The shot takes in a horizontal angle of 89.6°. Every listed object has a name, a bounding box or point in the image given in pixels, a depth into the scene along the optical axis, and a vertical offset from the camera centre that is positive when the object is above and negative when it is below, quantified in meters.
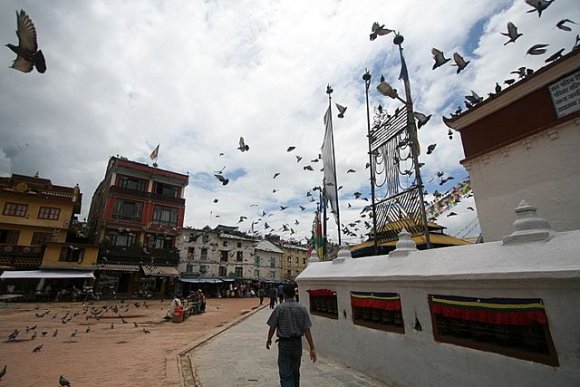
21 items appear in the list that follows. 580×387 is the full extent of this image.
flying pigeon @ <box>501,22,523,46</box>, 6.37 +5.26
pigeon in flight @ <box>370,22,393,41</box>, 7.06 +5.86
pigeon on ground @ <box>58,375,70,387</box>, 5.40 -1.68
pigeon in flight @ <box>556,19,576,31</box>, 5.89 +5.00
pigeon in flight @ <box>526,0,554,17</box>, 5.59 +5.10
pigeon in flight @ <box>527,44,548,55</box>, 6.24 +4.76
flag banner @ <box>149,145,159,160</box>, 37.03 +16.06
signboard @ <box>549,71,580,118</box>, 6.05 +3.80
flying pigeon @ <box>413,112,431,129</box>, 6.81 +3.70
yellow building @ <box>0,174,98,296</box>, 27.89 +4.52
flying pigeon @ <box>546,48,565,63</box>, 6.16 +4.61
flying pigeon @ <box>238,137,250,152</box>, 11.48 +5.25
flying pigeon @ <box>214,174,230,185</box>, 12.93 +4.50
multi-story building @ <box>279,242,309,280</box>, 55.61 +4.88
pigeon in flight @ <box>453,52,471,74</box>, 6.93 +5.04
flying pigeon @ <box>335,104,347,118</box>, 10.72 +6.15
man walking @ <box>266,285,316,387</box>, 4.56 -0.78
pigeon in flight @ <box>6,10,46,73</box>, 5.51 +4.45
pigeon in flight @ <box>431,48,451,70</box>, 6.80 +5.07
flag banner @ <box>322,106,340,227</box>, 10.31 +4.27
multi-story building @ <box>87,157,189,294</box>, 32.00 +6.76
